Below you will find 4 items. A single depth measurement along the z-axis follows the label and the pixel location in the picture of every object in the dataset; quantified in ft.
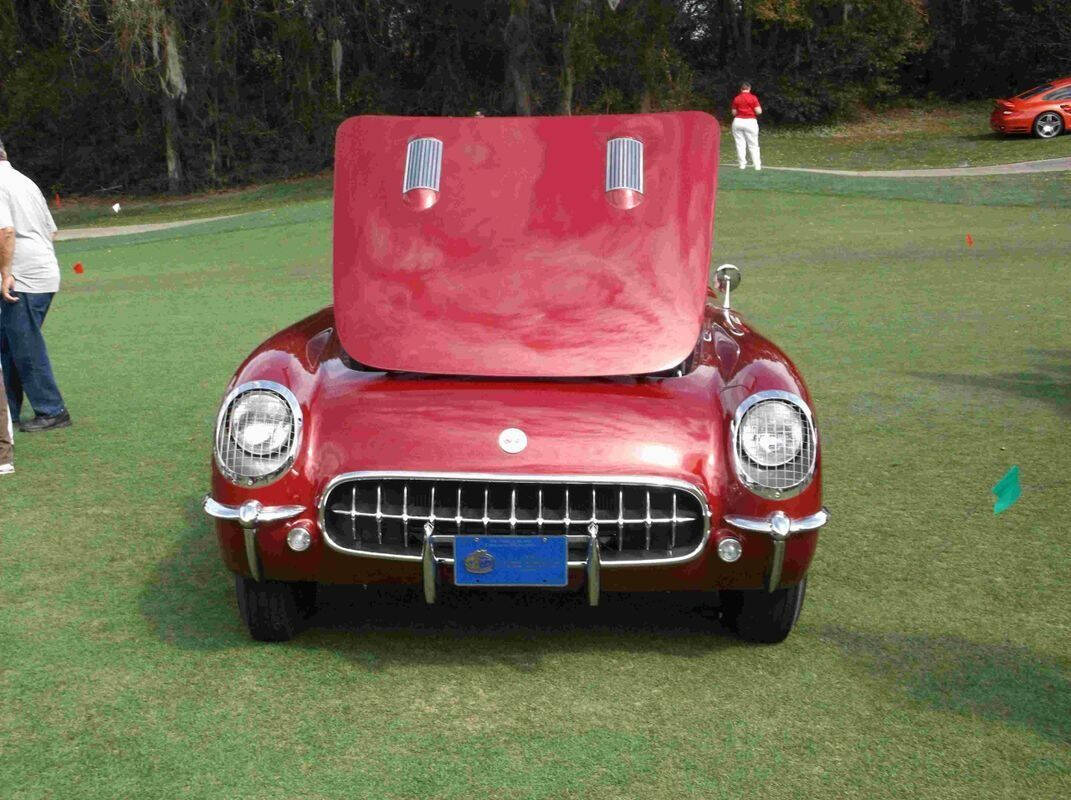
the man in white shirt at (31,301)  26.11
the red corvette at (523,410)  13.82
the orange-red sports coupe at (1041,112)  122.21
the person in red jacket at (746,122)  90.58
